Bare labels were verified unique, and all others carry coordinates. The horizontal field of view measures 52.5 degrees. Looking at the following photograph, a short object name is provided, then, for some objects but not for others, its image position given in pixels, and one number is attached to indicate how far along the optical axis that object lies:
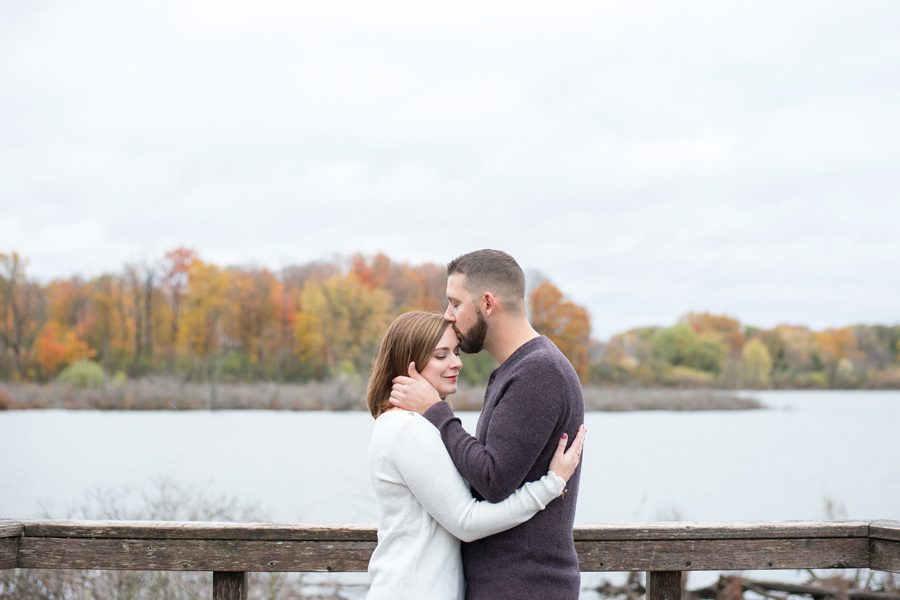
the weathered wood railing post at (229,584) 3.09
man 2.50
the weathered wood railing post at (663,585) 3.14
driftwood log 8.75
